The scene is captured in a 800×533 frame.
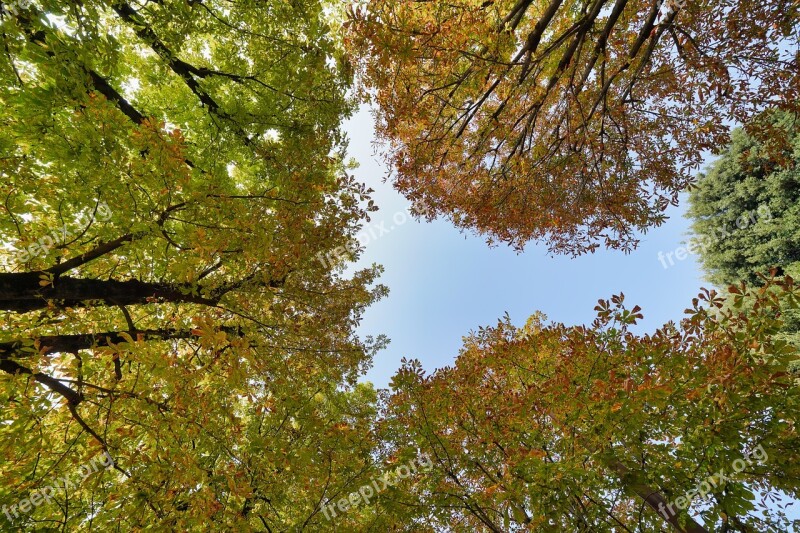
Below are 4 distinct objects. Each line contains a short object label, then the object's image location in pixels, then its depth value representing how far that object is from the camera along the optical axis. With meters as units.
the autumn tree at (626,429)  2.65
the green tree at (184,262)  3.54
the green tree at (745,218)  12.32
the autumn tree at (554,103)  4.64
